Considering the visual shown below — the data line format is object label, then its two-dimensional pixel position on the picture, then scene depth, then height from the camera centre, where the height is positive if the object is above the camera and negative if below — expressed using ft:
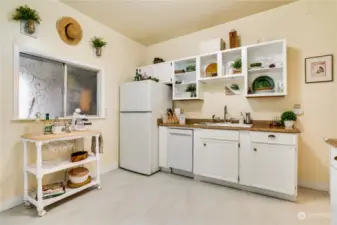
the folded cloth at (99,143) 8.15 -1.53
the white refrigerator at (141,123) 9.66 -0.66
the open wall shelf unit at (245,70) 8.11 +2.31
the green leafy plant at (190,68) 10.35 +2.74
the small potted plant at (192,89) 10.39 +1.48
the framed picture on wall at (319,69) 7.37 +1.98
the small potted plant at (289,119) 7.26 -0.28
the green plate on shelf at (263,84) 8.35 +1.44
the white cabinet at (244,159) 6.67 -2.14
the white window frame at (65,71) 6.45 +1.79
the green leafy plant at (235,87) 9.43 +1.44
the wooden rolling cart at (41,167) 5.89 -2.12
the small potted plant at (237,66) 8.70 +2.43
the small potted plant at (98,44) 9.40 +3.85
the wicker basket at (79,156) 7.19 -1.94
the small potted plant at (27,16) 6.48 +3.77
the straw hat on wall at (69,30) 8.00 +4.04
